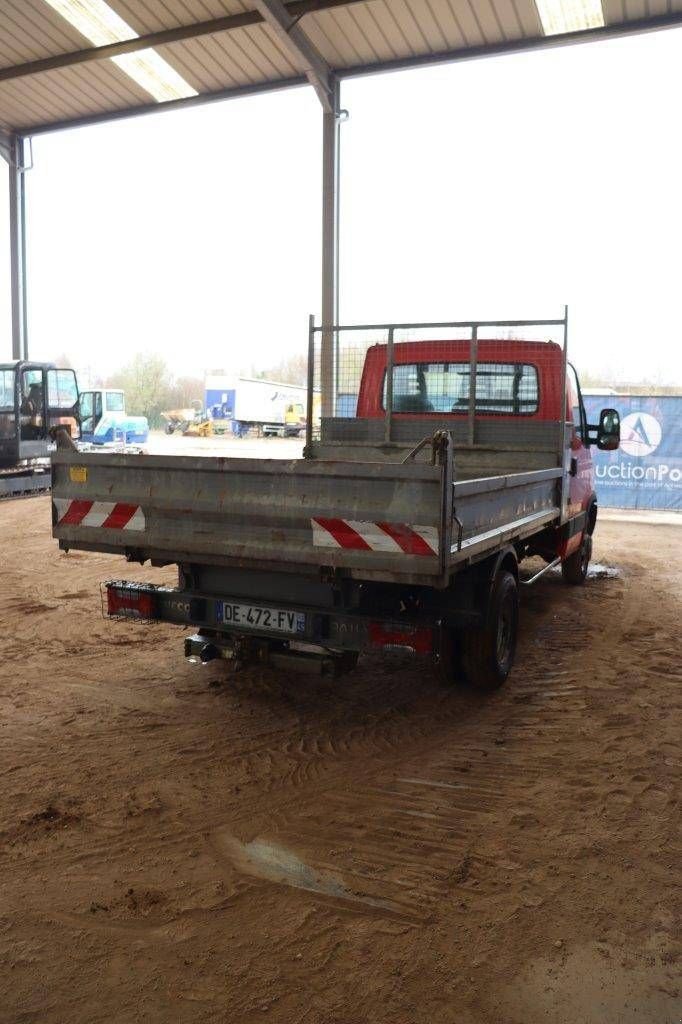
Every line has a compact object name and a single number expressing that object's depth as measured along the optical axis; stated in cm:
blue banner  1233
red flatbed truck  339
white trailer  3925
